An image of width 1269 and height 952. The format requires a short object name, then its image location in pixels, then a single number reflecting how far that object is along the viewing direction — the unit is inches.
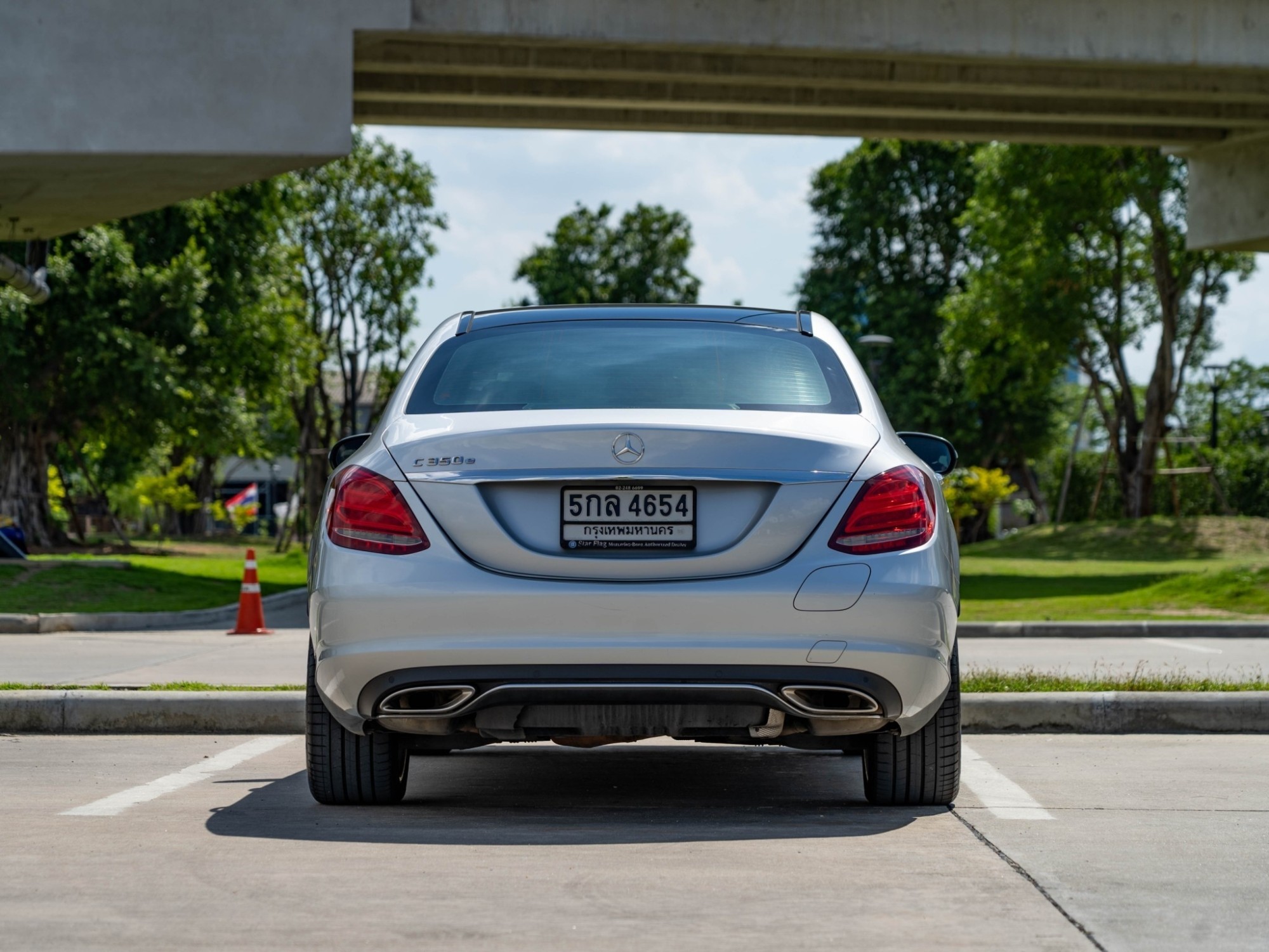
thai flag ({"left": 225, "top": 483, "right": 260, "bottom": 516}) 2600.9
